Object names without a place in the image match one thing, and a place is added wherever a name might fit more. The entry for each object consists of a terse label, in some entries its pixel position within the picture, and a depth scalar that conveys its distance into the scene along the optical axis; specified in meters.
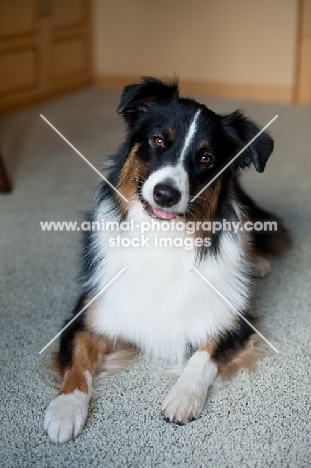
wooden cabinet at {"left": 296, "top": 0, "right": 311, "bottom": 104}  5.68
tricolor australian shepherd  1.74
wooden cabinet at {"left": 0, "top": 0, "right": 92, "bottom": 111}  5.23
